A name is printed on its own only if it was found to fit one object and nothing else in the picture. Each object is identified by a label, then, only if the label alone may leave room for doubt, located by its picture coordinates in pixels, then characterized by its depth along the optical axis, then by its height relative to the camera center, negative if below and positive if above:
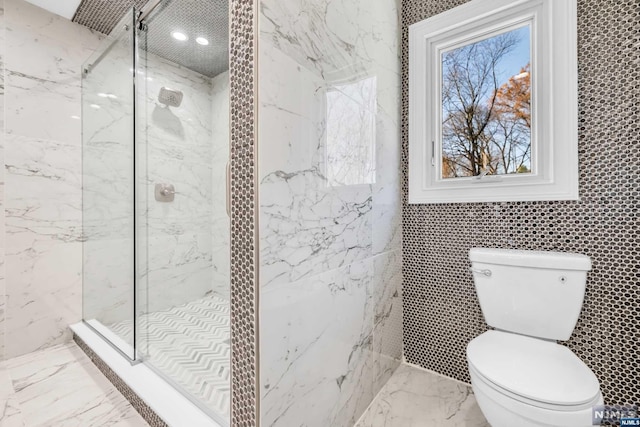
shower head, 2.13 +0.95
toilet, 0.85 -0.55
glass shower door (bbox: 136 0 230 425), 1.62 +0.14
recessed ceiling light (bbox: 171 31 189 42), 1.93 +1.29
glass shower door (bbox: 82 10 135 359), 1.75 +0.20
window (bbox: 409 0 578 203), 1.30 +0.60
